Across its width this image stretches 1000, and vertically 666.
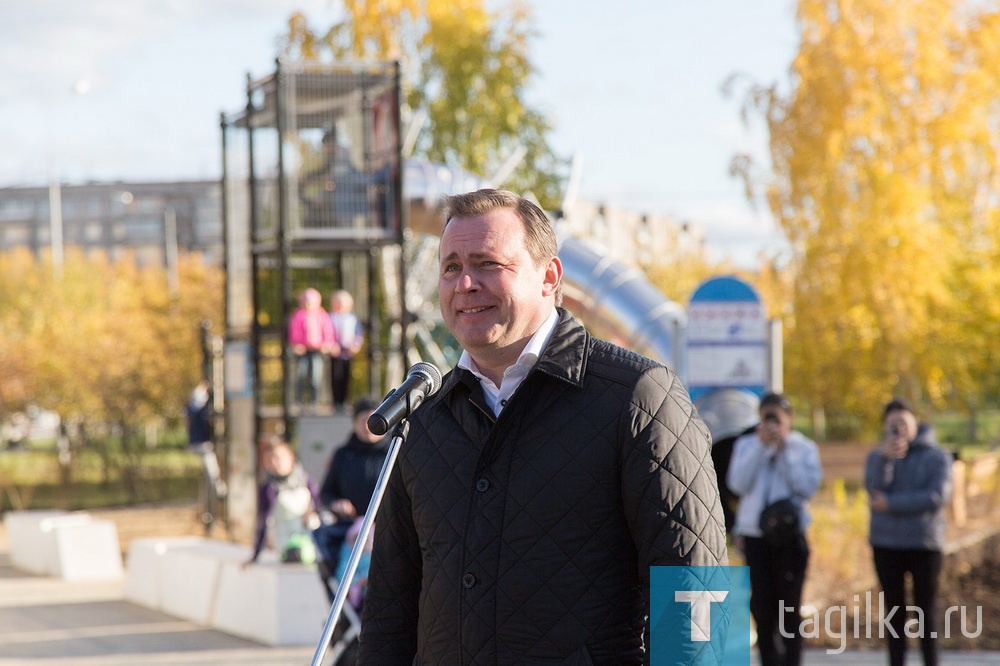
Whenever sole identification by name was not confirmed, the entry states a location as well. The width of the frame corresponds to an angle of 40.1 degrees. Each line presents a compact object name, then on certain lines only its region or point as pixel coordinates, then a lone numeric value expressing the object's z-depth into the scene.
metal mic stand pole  3.06
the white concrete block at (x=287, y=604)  11.54
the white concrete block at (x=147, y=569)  14.56
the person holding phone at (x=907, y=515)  8.41
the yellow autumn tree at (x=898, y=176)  21.00
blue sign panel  10.34
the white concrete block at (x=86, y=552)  17.52
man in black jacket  2.85
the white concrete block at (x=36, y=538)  17.88
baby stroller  8.87
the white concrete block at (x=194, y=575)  13.17
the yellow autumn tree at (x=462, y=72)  27.62
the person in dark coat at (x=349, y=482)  8.94
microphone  3.12
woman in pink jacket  15.56
